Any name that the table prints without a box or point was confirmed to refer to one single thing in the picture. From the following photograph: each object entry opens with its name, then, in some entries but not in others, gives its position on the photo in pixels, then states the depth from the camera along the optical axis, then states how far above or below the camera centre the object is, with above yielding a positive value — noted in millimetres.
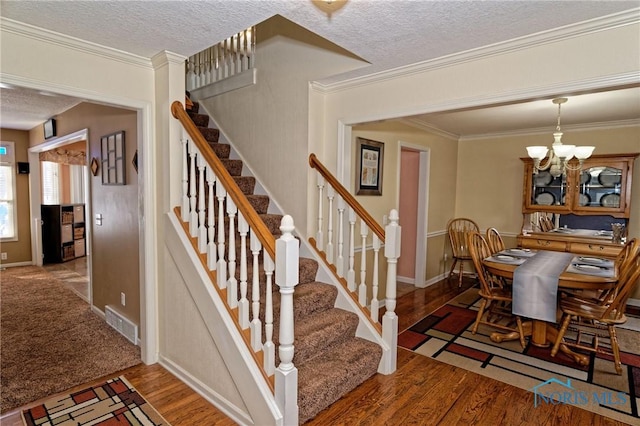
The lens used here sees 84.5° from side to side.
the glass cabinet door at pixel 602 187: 4520 +90
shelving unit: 6488 -896
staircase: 2229 -1158
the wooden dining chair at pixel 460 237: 5302 -707
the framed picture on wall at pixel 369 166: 3830 +265
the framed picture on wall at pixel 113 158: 3150 +250
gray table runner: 2969 -846
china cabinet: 4484 -137
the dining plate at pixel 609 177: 4516 +222
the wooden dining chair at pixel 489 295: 3398 -1004
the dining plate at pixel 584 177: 4719 +224
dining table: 2861 -733
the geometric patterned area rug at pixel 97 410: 2135 -1430
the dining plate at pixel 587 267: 3129 -666
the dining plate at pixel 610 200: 4547 -76
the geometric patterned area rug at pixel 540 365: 2428 -1415
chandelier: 3557 +437
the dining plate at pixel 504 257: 3623 -675
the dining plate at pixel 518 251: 3991 -672
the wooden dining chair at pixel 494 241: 4032 -586
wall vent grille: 3131 -1304
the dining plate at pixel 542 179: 4988 +199
